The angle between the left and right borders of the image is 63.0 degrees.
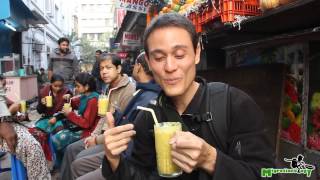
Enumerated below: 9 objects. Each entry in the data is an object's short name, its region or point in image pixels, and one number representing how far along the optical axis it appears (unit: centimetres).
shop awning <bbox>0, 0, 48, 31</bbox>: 666
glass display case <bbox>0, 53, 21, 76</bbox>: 886
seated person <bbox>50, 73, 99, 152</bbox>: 346
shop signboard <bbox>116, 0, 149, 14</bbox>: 636
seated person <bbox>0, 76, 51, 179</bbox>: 259
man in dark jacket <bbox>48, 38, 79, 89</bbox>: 554
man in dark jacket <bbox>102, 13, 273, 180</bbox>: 113
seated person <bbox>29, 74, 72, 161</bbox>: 388
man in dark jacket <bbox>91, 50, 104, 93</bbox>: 390
